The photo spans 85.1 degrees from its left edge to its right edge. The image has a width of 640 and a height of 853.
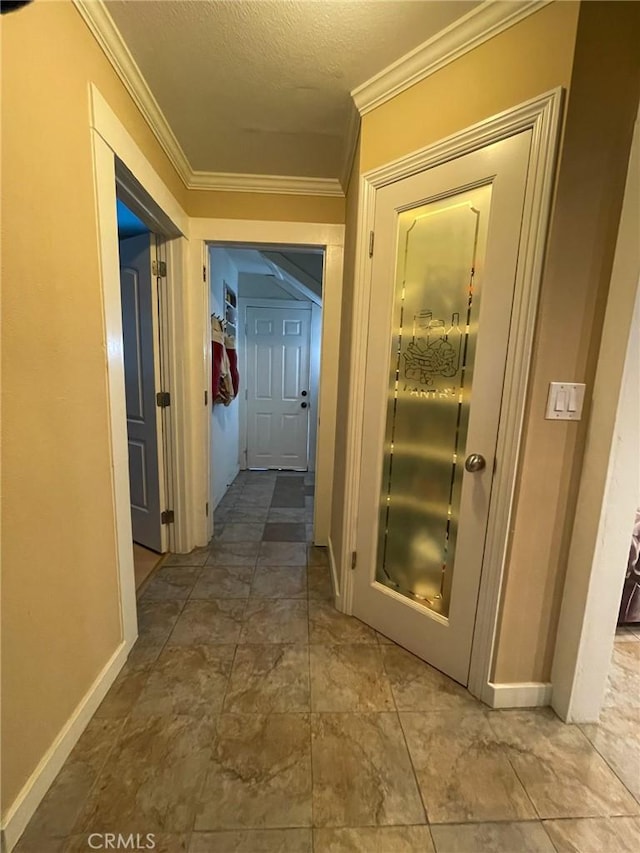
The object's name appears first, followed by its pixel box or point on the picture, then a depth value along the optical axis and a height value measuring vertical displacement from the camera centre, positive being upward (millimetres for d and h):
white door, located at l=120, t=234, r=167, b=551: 2072 -139
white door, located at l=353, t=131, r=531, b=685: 1192 -68
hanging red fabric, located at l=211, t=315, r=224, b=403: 2916 +78
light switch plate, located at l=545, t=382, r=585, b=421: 1143 -76
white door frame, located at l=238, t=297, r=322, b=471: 4238 +108
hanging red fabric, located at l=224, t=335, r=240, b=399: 3529 +47
